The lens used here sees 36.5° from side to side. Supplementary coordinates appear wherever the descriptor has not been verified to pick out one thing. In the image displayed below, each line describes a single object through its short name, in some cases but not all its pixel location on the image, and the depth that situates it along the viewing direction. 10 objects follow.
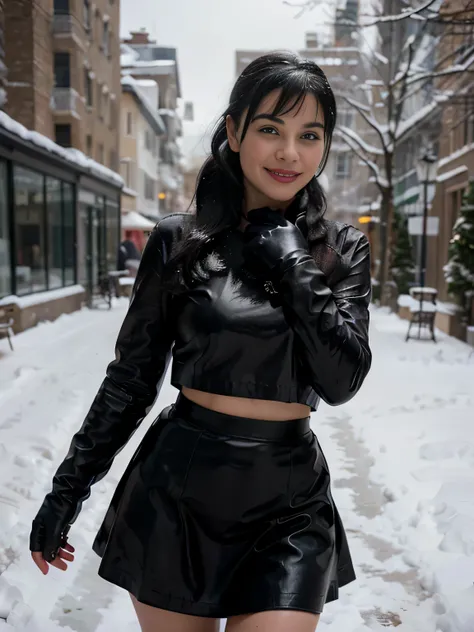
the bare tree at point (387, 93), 16.27
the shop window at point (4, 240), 9.89
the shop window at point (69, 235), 15.31
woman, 1.57
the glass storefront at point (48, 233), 10.61
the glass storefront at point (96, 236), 17.69
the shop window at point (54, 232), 13.59
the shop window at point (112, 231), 21.57
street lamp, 14.48
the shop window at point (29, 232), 11.07
